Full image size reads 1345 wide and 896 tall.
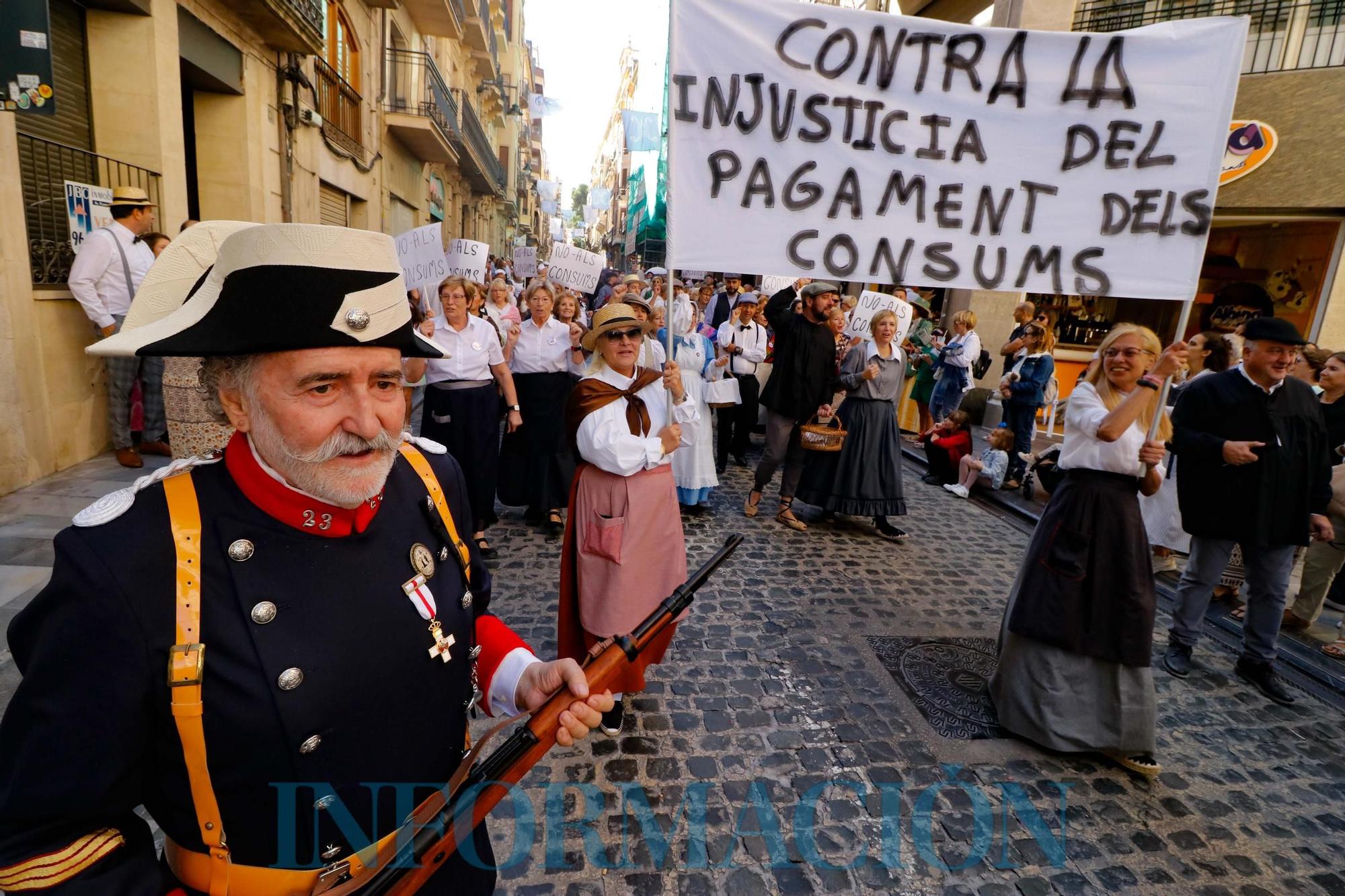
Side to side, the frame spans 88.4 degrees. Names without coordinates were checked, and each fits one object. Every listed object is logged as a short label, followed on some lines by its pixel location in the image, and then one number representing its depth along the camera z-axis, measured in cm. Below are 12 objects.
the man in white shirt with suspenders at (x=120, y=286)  573
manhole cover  357
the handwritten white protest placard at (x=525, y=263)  1266
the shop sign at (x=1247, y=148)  1029
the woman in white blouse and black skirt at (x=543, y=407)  604
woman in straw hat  323
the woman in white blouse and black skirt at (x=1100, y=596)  322
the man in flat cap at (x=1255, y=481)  393
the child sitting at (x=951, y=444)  842
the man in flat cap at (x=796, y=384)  656
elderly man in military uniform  104
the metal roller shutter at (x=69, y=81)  616
